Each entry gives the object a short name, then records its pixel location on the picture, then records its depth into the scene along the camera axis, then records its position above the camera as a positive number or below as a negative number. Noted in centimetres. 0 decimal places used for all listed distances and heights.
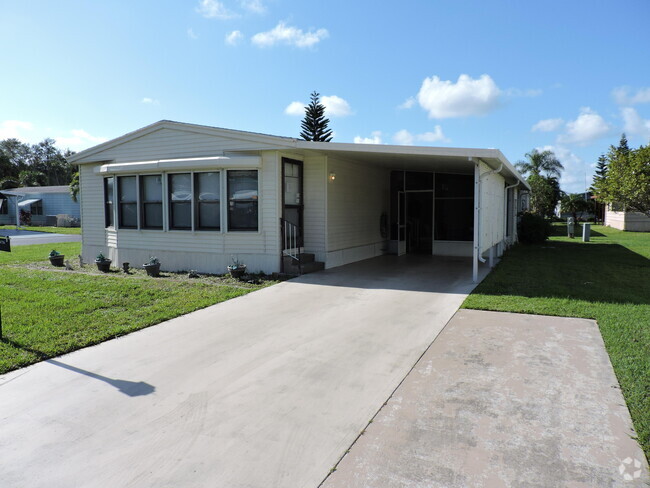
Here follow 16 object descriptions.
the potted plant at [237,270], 860 -97
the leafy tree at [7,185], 3704 +308
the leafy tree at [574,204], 3812 +126
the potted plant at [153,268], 898 -96
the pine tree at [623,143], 5281 +899
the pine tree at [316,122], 3341 +734
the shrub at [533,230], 1772 -44
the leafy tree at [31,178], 4903 +478
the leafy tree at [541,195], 3609 +194
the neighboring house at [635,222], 2698 -22
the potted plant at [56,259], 1059 -91
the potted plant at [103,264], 988 -96
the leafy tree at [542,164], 3816 +469
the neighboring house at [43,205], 3334 +120
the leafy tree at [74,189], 3017 +218
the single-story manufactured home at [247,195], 890 +56
